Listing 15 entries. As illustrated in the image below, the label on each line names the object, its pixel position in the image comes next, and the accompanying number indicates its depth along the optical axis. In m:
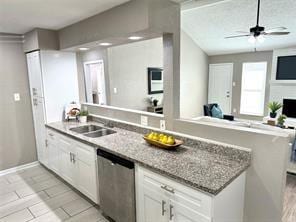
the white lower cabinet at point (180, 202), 1.37
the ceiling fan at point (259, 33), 3.69
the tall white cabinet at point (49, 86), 3.25
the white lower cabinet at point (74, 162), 2.37
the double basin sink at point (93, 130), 2.83
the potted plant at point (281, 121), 4.25
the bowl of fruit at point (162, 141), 1.99
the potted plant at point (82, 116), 3.33
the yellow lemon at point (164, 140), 2.03
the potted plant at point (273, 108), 4.98
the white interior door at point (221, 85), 7.47
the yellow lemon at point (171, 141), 2.00
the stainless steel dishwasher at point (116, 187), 1.89
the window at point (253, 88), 6.83
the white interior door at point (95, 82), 3.79
